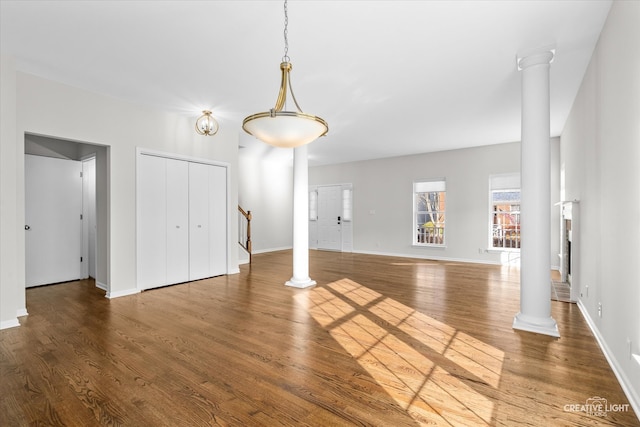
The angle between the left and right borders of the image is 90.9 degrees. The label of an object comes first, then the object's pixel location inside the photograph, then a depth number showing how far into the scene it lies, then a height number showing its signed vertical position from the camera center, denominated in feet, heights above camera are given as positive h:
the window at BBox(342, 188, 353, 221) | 31.74 +0.55
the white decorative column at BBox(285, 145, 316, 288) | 16.87 -0.30
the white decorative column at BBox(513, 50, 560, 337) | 10.21 +0.43
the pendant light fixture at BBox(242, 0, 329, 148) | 7.32 +2.06
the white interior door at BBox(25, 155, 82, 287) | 16.01 -0.53
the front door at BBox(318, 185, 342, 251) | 32.53 -0.71
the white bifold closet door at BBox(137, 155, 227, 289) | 15.79 -0.59
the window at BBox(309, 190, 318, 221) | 34.32 +0.48
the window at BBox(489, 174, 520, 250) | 23.40 -0.09
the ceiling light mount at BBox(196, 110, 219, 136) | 16.35 +4.57
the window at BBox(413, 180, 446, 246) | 26.68 -0.11
